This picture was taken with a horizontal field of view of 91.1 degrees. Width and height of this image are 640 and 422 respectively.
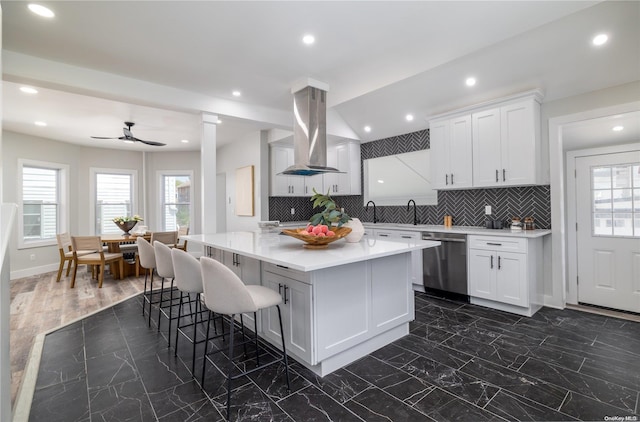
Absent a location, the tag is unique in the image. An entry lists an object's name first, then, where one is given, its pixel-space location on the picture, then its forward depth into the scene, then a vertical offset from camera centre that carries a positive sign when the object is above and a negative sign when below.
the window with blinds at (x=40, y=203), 5.91 +0.26
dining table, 5.50 -0.56
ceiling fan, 5.07 +1.29
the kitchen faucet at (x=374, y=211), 5.62 +0.01
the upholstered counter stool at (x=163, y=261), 2.98 -0.45
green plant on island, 2.74 -0.03
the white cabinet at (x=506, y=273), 3.38 -0.70
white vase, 2.94 -0.20
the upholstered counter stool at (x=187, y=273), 2.46 -0.46
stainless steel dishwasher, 3.86 -0.71
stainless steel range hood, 3.75 +1.02
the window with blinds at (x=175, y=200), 7.86 +0.36
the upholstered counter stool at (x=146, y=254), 3.46 -0.44
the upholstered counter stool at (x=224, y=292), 1.99 -0.51
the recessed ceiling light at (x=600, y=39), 2.78 +1.52
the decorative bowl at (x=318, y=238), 2.55 -0.21
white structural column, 4.02 +0.53
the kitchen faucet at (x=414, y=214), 5.01 -0.04
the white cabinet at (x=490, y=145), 3.54 +0.81
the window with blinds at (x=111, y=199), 7.14 +0.38
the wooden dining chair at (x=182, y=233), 6.12 -0.38
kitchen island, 2.23 -0.65
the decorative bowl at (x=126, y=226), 5.89 -0.21
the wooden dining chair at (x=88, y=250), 4.95 -0.56
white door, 3.37 -0.23
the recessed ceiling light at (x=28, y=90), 3.71 +1.52
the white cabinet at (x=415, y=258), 4.31 -0.64
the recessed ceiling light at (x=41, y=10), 2.29 +1.53
